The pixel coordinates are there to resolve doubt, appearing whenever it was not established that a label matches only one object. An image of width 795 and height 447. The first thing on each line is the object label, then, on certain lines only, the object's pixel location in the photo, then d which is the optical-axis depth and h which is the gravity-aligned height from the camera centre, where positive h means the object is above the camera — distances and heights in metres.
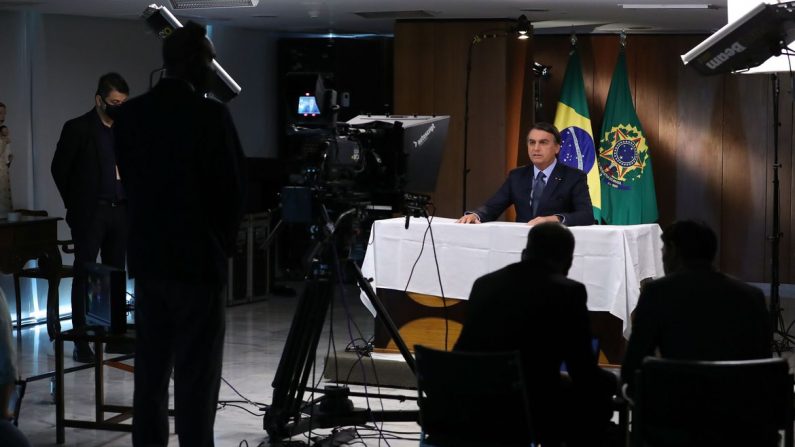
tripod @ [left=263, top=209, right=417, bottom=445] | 4.55 -0.61
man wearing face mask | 7.00 +0.09
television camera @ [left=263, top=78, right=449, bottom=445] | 4.50 -0.02
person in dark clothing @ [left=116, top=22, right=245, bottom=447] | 3.79 -0.07
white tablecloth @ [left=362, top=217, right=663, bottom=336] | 5.73 -0.34
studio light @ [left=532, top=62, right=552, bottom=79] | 9.68 +1.05
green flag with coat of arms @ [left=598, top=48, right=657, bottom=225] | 10.52 +0.26
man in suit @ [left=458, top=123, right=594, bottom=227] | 6.23 +0.02
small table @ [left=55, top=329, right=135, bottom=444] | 5.11 -0.94
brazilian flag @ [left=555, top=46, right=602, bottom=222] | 10.17 +0.57
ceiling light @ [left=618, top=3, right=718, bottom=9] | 8.05 +1.35
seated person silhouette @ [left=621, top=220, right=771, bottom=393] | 3.55 -0.40
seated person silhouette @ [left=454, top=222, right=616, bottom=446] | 3.61 -0.46
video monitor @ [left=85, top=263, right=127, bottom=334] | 4.79 -0.46
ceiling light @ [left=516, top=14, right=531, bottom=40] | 8.30 +1.23
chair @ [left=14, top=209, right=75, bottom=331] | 7.64 -0.57
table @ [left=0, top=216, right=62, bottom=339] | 7.59 -0.39
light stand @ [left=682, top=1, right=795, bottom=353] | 5.04 +0.70
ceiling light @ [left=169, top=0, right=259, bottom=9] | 7.14 +1.21
